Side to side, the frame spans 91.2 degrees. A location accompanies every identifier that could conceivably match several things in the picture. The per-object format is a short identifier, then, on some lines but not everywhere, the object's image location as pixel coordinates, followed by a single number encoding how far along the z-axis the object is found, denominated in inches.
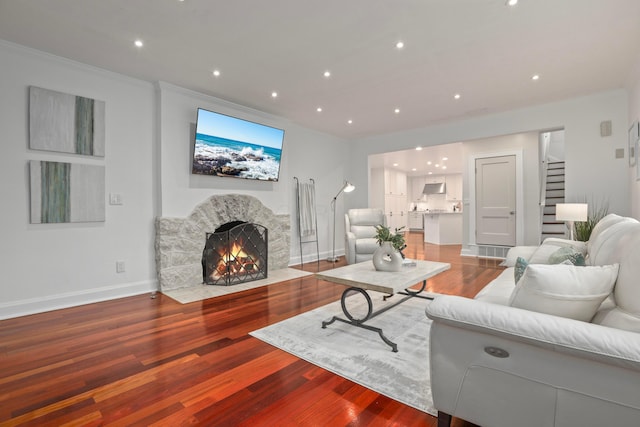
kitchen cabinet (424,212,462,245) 343.9
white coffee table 95.0
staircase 251.6
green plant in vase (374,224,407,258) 117.9
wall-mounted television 165.8
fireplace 155.0
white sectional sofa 42.6
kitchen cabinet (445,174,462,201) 479.8
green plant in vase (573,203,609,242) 163.8
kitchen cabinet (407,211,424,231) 499.5
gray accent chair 207.6
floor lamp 228.6
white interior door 248.4
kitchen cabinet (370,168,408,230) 411.2
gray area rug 73.0
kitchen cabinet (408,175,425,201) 514.3
